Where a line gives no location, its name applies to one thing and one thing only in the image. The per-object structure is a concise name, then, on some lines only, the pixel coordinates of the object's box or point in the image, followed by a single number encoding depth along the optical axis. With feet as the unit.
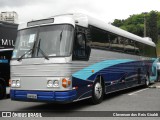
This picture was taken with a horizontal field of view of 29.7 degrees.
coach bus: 30.14
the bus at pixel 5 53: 42.88
